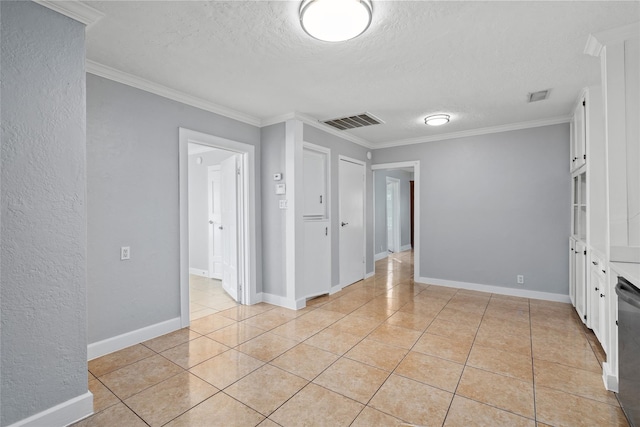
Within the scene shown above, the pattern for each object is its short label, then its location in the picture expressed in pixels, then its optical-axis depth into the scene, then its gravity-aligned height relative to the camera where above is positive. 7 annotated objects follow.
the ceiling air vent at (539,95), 3.14 +1.23
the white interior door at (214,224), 5.29 -0.18
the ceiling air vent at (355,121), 3.98 +1.25
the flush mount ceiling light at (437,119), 3.87 +1.19
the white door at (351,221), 4.84 -0.14
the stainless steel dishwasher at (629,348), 1.50 -0.74
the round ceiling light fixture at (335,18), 1.73 +1.15
